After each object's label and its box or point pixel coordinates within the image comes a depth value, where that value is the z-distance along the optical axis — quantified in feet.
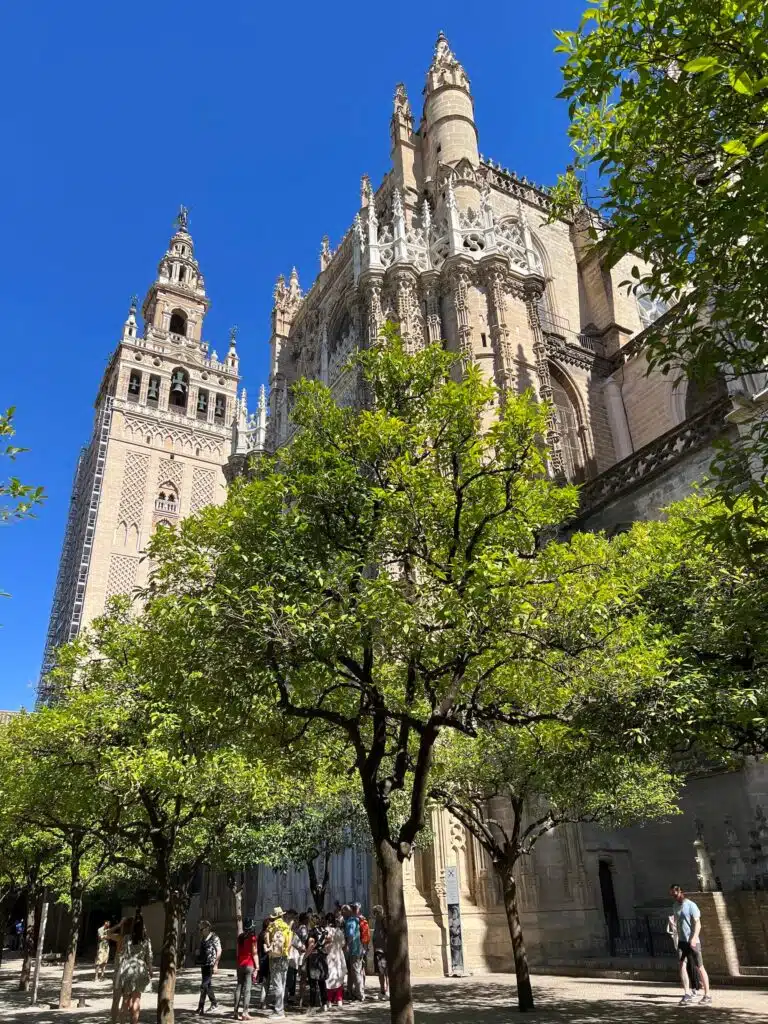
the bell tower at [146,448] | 173.58
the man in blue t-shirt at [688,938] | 38.14
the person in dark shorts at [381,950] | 54.60
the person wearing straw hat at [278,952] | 45.21
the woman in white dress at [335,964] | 48.29
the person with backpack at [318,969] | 49.32
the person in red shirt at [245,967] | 44.50
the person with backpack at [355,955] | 52.37
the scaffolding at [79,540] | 168.66
